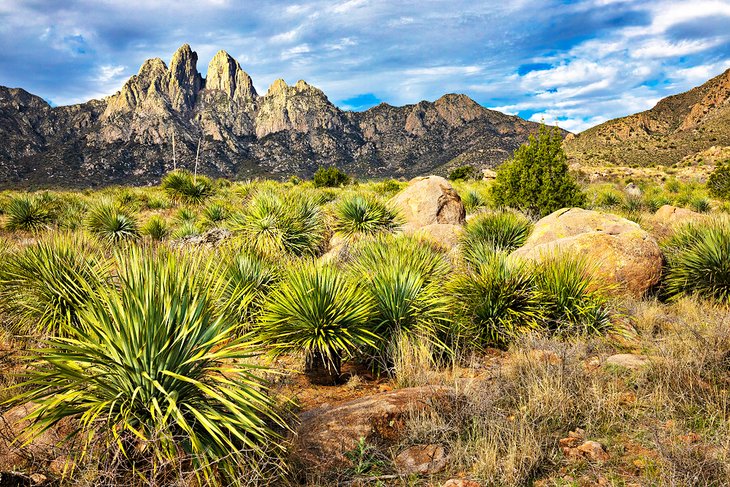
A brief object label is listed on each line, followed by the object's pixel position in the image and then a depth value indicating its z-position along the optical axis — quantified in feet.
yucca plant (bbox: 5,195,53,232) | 45.09
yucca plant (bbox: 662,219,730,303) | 27.04
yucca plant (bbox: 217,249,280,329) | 22.04
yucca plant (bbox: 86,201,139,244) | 42.22
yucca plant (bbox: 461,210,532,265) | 34.31
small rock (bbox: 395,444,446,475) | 10.88
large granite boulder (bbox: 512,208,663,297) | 27.76
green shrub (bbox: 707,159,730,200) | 78.32
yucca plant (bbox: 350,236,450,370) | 18.89
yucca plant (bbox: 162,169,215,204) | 60.39
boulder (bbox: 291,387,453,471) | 11.12
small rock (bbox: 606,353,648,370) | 16.47
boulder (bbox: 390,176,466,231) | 45.98
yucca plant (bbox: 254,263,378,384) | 16.88
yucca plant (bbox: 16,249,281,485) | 8.77
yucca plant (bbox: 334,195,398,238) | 35.60
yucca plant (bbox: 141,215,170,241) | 47.34
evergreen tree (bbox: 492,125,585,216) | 52.31
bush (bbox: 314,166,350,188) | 113.09
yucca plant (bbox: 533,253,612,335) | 21.84
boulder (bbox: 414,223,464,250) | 35.81
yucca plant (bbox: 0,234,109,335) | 17.66
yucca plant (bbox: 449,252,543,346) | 21.11
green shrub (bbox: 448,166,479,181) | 145.18
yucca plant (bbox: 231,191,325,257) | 30.50
